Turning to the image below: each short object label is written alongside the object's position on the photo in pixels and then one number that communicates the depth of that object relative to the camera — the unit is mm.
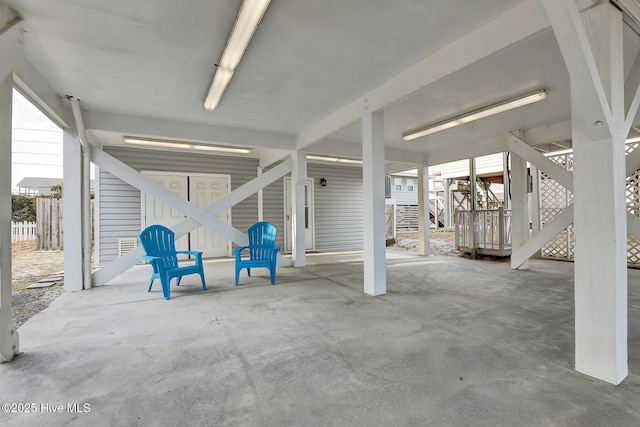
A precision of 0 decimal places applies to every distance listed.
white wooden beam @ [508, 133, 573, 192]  5078
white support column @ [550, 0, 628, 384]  1821
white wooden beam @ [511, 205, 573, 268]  5043
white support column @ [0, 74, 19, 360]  2150
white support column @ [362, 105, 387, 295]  3947
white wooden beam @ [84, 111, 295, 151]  4789
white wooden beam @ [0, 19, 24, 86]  2115
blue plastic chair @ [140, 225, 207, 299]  3879
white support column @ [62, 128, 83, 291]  4352
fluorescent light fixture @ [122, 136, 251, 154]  6109
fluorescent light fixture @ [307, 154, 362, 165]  7902
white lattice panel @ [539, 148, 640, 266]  6797
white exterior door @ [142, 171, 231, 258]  6875
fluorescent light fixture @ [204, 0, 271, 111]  2268
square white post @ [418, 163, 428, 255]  7824
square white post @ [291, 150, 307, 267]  6312
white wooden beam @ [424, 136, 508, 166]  6387
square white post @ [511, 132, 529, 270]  5852
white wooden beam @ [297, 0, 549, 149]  2312
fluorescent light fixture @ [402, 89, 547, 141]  4040
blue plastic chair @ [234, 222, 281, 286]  4976
